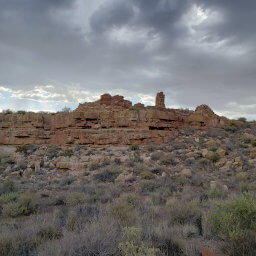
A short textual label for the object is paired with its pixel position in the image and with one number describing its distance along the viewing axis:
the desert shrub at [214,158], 14.24
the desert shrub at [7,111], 24.27
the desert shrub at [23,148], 19.43
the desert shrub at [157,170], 13.02
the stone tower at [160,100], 21.77
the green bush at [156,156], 15.22
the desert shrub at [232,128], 21.41
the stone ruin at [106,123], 19.13
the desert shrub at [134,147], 17.55
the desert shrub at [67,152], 17.57
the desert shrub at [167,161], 14.56
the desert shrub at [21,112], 23.53
